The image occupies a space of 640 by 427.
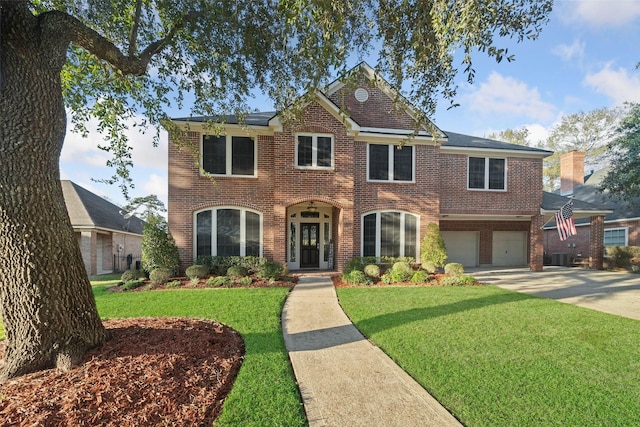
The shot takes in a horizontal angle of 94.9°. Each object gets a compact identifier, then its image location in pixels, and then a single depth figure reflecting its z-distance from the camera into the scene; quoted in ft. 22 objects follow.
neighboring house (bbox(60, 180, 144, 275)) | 46.47
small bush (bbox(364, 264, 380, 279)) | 34.94
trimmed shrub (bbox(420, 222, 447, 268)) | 38.24
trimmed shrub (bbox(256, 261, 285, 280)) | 32.48
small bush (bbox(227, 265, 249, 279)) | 32.99
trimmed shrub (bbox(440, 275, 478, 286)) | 32.94
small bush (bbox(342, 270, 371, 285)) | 32.17
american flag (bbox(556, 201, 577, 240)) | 39.17
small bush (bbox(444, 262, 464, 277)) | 36.58
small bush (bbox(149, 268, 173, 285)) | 31.55
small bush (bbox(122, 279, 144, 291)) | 29.86
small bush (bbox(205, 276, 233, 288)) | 30.81
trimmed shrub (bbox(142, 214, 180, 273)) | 34.01
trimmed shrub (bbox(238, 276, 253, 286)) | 31.14
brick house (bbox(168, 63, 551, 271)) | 36.68
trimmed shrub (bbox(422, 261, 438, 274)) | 38.19
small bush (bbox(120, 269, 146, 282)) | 32.76
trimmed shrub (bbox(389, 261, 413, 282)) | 33.94
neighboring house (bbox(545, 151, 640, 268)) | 55.47
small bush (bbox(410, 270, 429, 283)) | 33.83
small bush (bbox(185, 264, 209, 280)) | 32.96
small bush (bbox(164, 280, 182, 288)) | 30.60
